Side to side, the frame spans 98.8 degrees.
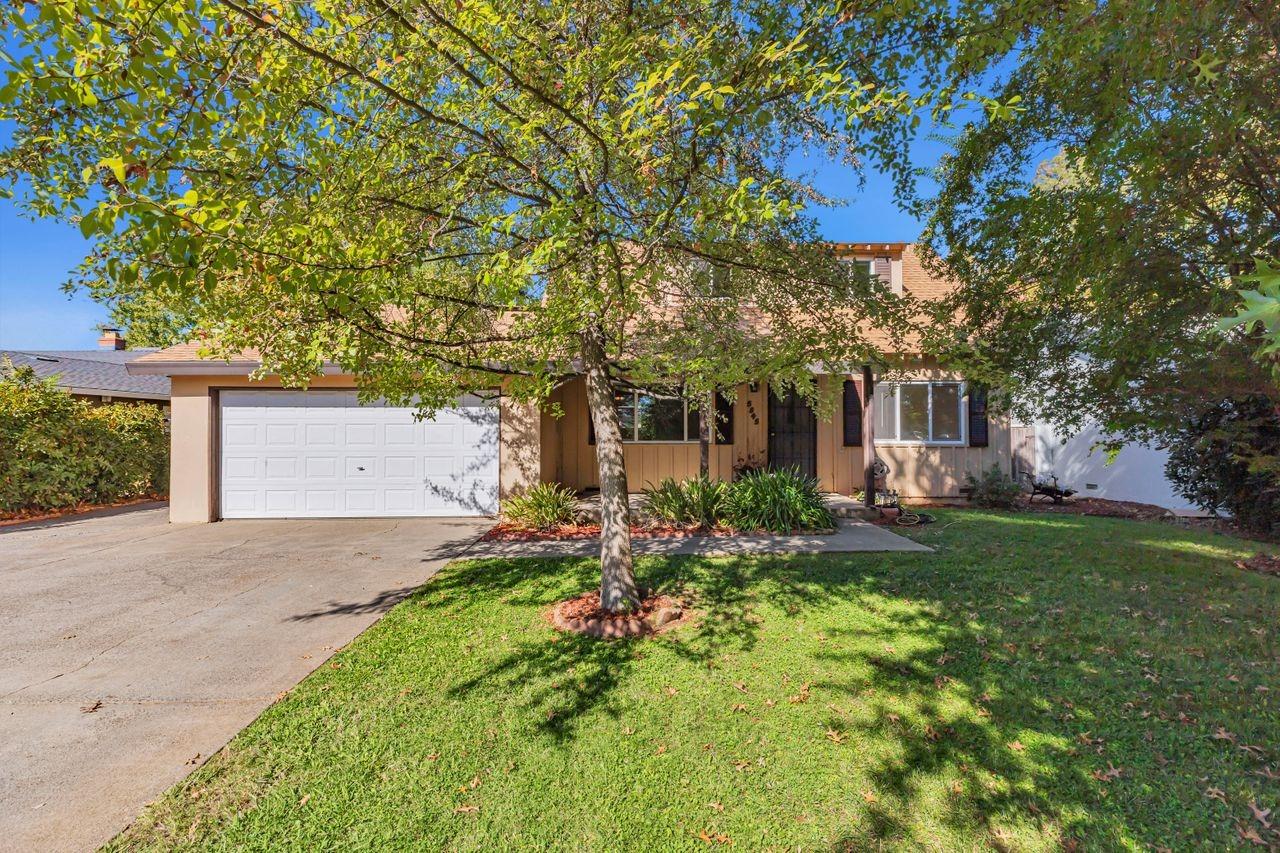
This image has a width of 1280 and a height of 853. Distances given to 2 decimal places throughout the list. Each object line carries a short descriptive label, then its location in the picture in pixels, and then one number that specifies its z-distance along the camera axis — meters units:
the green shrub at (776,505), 8.33
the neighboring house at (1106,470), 11.48
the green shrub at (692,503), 8.63
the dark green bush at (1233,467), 7.34
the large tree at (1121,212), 3.43
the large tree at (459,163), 2.26
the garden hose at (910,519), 8.97
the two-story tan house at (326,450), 9.69
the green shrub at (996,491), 10.76
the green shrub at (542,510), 8.67
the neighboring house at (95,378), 13.88
